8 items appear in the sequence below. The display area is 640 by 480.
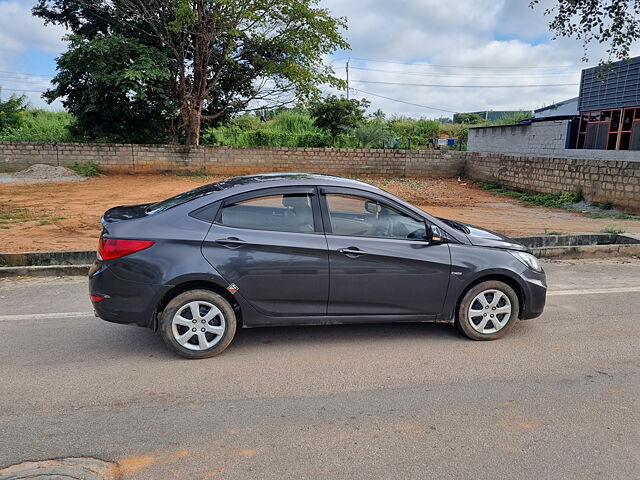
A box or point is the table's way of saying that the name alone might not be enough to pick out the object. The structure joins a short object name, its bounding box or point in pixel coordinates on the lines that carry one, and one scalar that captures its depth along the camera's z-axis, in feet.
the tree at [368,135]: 97.25
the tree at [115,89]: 68.95
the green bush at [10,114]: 95.91
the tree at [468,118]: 197.61
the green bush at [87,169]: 70.34
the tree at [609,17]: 39.65
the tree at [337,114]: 95.04
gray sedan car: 14.15
